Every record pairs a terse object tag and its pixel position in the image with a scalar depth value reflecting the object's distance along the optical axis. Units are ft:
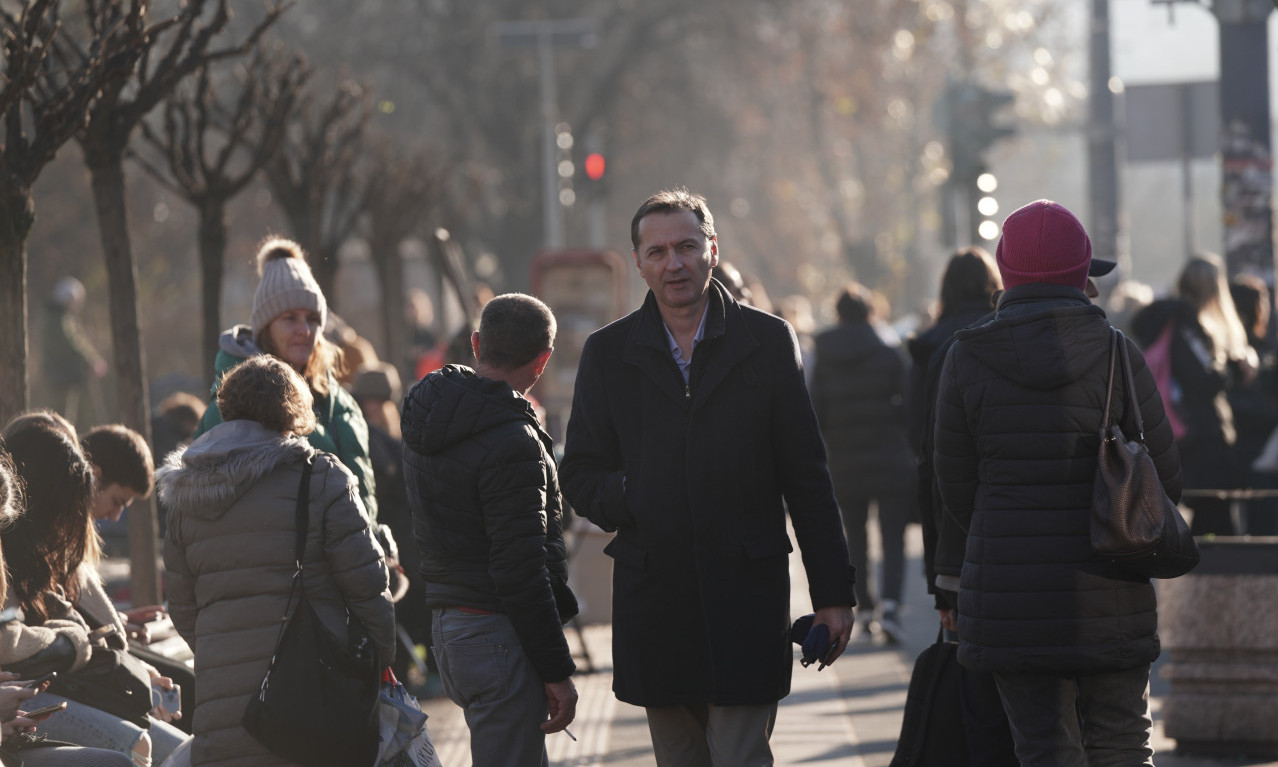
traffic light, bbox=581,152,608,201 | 157.07
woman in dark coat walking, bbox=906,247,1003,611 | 43.09
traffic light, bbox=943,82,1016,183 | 110.73
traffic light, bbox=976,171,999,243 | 108.27
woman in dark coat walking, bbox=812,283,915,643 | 73.61
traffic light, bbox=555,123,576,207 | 162.61
